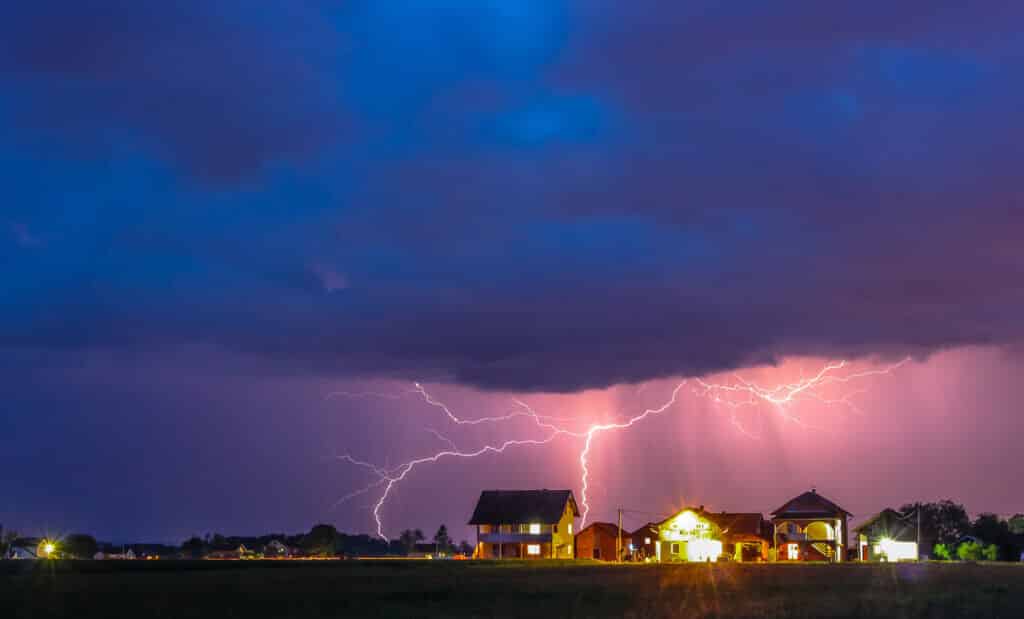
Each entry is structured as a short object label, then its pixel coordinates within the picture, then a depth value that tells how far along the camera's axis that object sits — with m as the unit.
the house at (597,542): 119.50
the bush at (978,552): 109.20
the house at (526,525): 112.94
